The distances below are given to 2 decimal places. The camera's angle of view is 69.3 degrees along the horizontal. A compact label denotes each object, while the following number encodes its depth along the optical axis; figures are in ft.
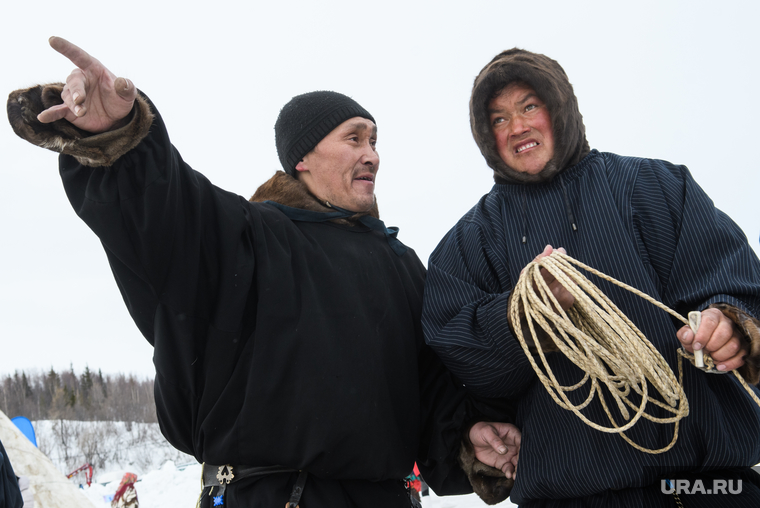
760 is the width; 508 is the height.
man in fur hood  5.61
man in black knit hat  5.37
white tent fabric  16.65
